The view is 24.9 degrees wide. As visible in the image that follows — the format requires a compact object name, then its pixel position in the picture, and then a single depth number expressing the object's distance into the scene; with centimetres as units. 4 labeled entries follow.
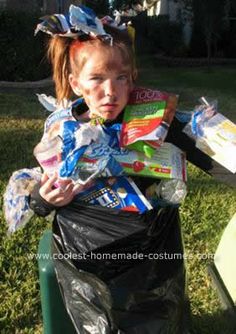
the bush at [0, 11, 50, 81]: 890
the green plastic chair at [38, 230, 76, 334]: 206
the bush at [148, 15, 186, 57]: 1498
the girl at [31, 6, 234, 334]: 167
